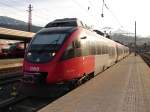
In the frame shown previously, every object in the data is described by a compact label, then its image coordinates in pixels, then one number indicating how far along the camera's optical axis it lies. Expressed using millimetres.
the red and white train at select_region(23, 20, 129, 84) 5440
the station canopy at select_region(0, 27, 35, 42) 14657
